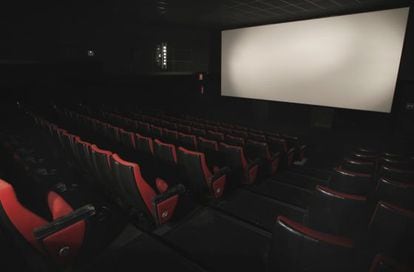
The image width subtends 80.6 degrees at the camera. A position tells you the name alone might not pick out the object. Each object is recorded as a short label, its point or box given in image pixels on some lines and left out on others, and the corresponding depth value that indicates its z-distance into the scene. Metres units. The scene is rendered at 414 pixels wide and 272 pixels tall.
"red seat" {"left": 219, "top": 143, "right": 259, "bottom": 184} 3.36
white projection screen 6.59
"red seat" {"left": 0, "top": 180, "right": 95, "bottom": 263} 1.55
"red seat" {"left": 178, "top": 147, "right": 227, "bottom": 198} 2.83
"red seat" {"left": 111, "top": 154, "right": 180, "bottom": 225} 2.17
